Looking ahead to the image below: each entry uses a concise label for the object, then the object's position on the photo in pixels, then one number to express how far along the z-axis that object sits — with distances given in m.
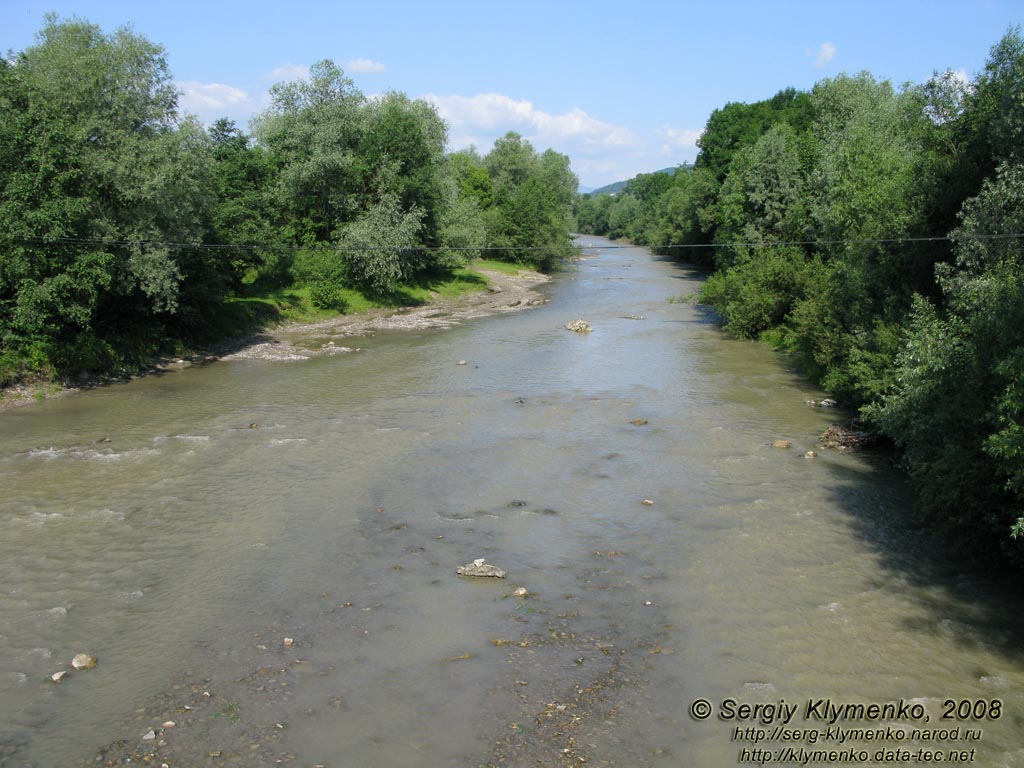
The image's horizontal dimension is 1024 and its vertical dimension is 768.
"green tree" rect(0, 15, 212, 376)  25.00
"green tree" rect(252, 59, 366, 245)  45.28
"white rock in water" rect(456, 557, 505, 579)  14.20
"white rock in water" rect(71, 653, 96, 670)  11.30
